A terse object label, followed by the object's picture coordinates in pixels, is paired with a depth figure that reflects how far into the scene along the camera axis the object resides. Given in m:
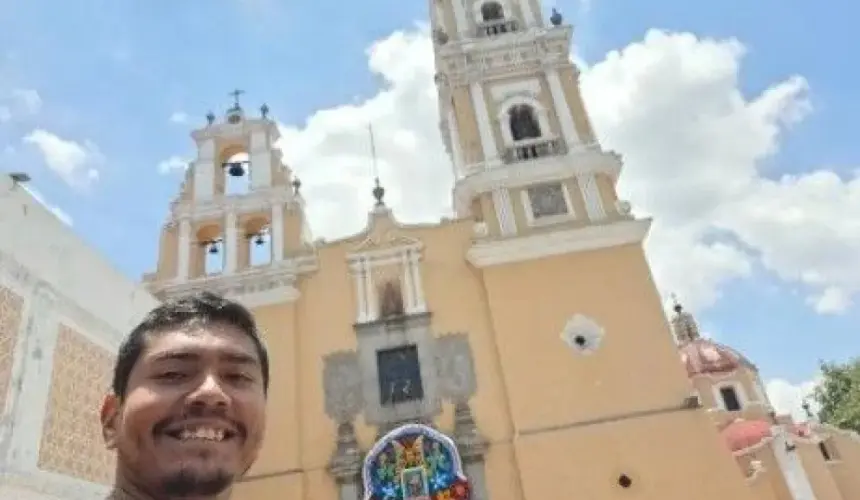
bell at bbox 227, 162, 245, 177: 13.30
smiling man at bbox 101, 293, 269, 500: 1.18
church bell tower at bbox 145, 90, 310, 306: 11.53
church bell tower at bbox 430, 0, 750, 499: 9.66
